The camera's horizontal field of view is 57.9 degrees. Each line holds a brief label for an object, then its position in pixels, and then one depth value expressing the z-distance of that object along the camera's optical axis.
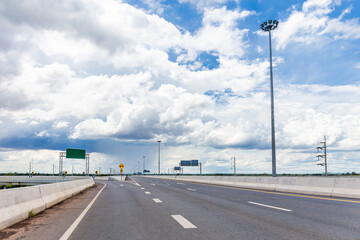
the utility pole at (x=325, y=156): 71.03
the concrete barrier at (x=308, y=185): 15.98
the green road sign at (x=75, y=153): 41.21
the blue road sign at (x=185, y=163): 104.67
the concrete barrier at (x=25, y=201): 8.25
